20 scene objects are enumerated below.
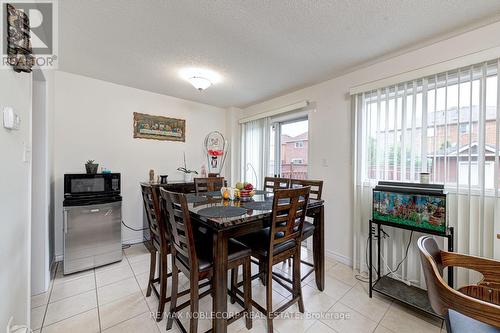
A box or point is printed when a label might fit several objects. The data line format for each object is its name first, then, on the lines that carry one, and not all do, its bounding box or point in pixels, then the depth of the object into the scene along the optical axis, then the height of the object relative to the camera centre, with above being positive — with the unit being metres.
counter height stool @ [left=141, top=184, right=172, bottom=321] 1.60 -0.59
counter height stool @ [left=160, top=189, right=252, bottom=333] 1.27 -0.62
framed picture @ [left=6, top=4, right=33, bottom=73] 1.01 +0.65
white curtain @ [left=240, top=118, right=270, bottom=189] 3.78 +0.28
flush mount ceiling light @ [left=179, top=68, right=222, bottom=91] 2.54 +1.15
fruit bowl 2.06 -0.29
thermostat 0.97 +0.22
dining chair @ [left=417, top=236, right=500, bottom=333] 0.72 -0.51
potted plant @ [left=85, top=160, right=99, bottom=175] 2.52 -0.04
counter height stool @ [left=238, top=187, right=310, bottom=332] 1.42 -0.60
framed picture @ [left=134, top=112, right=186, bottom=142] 3.22 +0.61
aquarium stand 1.61 -1.12
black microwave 2.32 -0.24
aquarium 1.65 -0.33
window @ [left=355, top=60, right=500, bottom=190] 1.68 +0.36
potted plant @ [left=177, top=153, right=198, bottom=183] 3.57 -0.15
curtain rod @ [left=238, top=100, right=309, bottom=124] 3.07 +0.90
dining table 1.28 -0.38
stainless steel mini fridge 2.27 -0.68
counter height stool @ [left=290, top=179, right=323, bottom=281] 1.89 -0.27
